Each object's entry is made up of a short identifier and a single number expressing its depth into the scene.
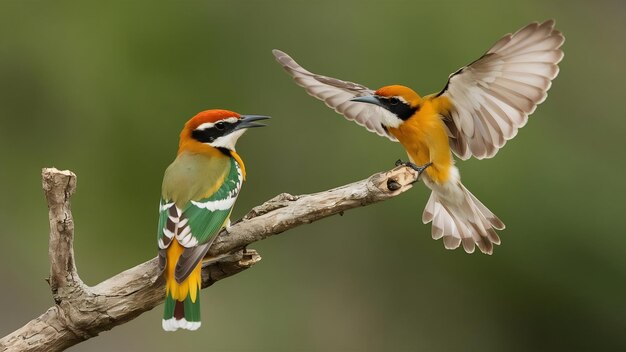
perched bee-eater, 10.55
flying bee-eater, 10.56
